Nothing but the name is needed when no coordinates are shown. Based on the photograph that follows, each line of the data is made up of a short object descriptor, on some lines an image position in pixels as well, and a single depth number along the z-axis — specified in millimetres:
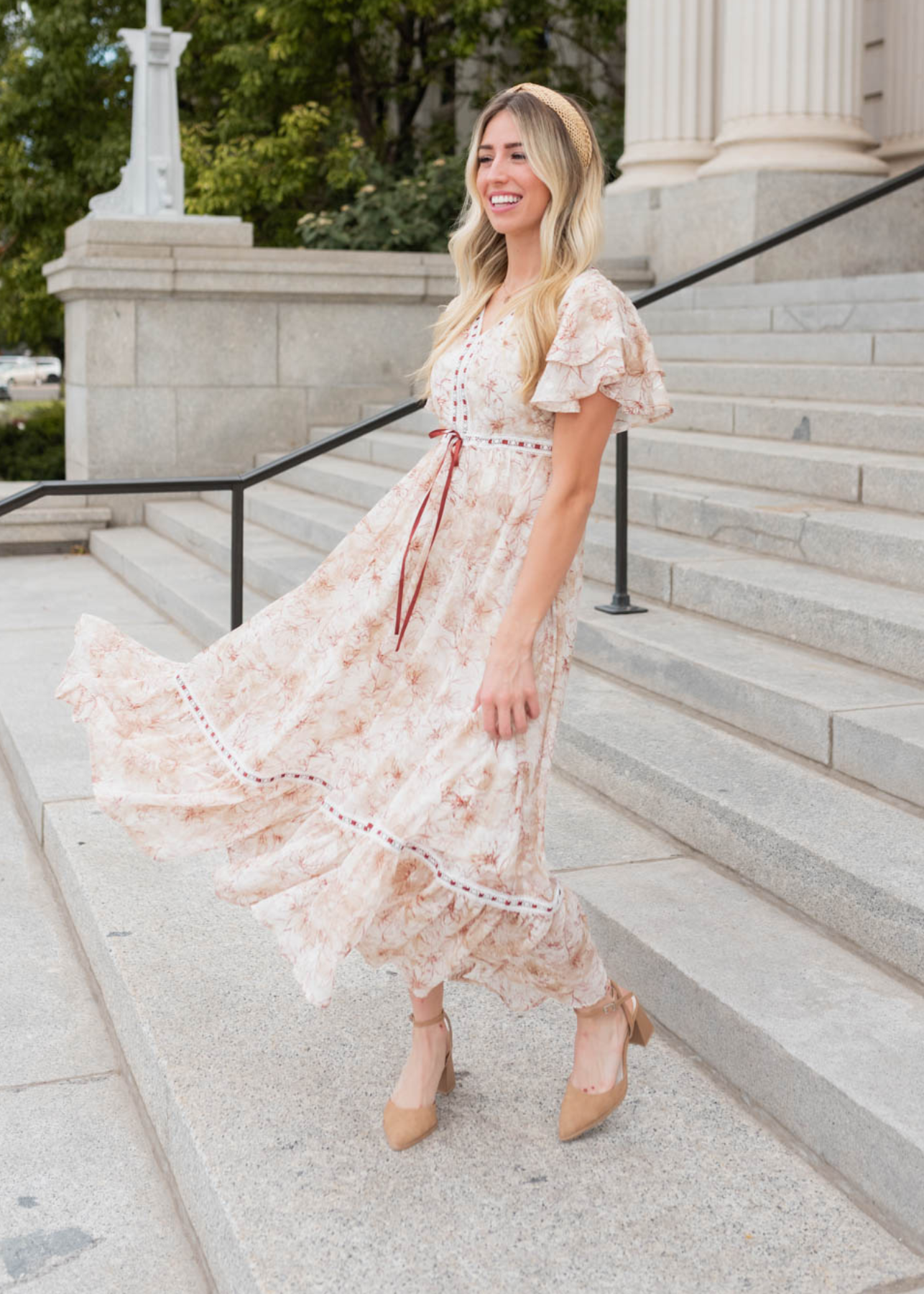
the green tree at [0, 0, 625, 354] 16875
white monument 10898
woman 2662
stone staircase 2992
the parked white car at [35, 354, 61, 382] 69250
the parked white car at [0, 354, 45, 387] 67500
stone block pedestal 10312
